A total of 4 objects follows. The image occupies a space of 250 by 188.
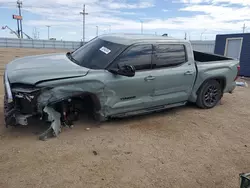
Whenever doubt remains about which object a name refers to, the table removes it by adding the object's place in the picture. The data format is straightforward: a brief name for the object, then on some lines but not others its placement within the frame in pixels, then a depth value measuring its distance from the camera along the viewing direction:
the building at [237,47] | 12.29
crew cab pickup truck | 3.59
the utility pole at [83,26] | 50.62
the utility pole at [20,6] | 67.88
